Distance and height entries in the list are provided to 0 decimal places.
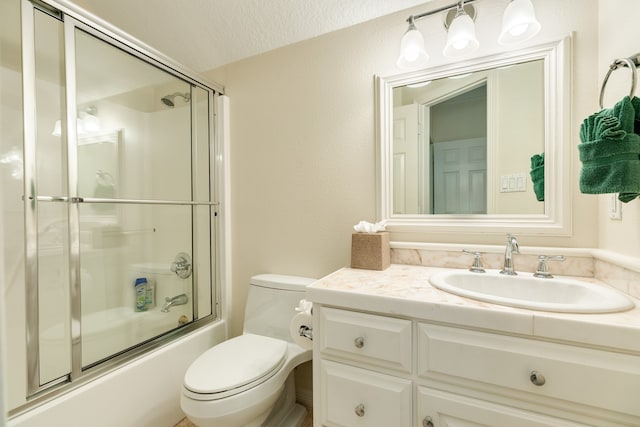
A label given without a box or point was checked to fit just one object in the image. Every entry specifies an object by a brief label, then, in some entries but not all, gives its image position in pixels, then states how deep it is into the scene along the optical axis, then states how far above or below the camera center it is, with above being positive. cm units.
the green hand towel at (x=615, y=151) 71 +15
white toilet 100 -66
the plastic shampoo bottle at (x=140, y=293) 163 -50
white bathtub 101 -79
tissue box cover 121 -19
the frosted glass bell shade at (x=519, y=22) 101 +70
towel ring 75 +42
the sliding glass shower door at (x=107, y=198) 106 +6
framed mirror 109 +29
